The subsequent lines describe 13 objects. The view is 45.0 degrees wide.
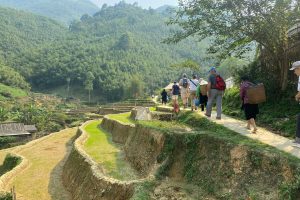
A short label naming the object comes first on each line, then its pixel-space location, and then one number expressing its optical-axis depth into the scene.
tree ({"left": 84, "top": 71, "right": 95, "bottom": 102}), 140.52
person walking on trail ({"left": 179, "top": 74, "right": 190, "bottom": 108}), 19.28
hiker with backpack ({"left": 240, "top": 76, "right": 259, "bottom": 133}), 12.22
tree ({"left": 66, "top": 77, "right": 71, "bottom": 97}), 155.57
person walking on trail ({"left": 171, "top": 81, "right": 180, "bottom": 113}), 20.25
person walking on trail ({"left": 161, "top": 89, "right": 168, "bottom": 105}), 34.84
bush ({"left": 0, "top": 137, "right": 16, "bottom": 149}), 51.19
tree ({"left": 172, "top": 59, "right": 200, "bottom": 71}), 48.38
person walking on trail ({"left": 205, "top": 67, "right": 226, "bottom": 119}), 14.90
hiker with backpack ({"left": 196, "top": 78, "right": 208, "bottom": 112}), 17.35
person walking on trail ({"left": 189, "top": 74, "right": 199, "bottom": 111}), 19.72
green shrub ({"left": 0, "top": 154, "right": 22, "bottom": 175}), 24.62
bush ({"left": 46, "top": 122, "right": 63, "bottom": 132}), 65.06
